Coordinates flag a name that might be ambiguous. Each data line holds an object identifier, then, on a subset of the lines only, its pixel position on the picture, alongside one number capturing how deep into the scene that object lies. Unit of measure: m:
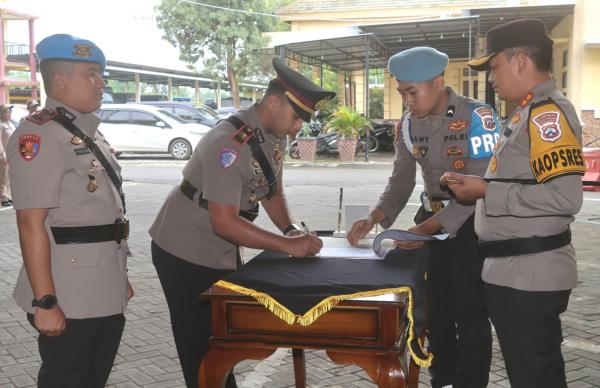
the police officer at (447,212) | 2.89
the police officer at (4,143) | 10.03
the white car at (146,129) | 18.23
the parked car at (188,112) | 20.74
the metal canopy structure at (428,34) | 17.44
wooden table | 1.93
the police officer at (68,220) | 2.15
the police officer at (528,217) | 2.19
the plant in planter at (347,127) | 17.42
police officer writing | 2.41
